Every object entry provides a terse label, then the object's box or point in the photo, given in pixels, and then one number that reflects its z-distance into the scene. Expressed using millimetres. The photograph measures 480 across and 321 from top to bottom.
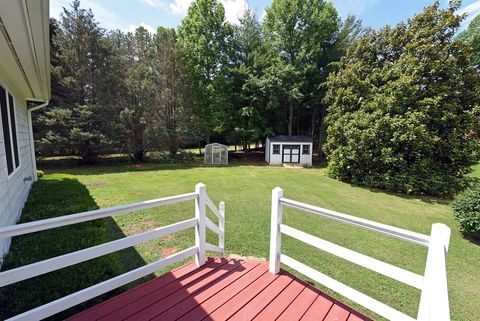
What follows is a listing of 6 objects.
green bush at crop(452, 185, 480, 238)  5287
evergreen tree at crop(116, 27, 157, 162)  16047
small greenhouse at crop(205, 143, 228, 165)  16641
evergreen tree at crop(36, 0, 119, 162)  13688
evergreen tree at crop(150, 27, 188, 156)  17359
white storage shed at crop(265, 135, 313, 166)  17875
